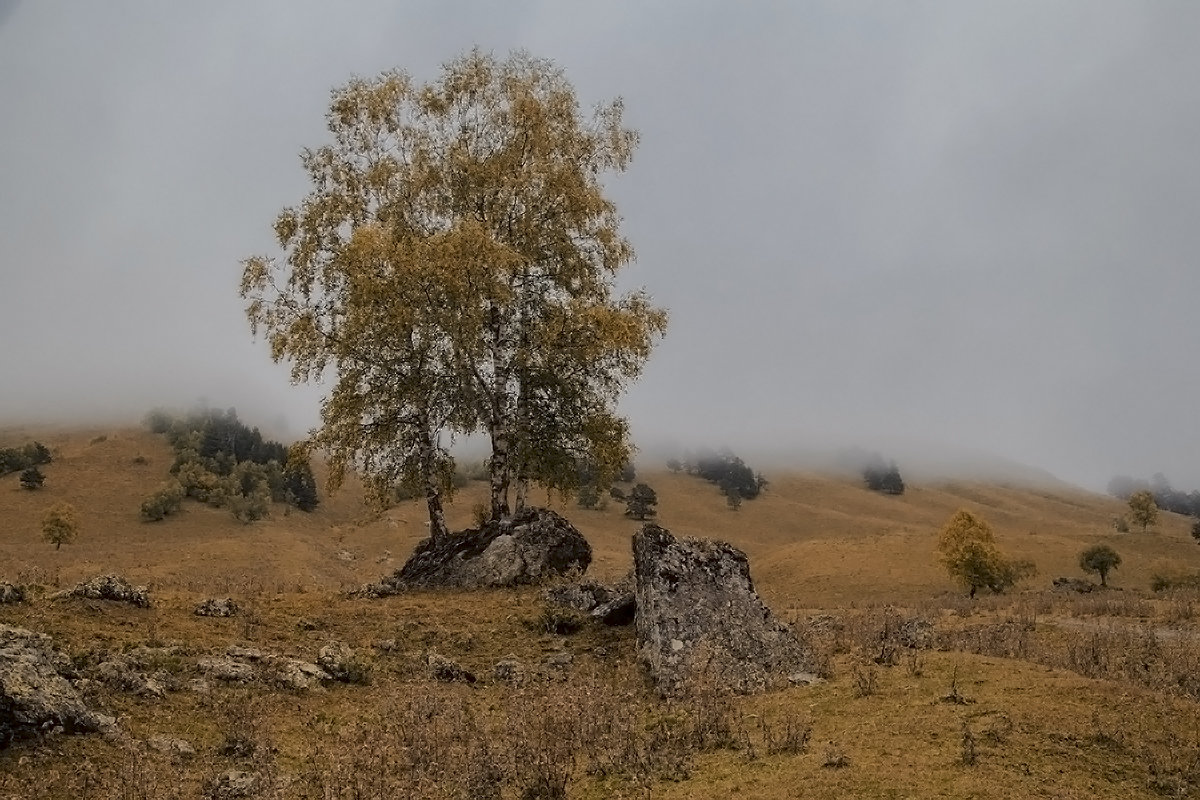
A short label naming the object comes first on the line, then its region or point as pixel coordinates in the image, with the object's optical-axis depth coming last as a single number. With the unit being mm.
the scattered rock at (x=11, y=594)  12648
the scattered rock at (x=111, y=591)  13664
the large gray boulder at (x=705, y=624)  11648
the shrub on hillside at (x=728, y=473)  122875
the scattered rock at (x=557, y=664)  12875
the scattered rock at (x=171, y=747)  8672
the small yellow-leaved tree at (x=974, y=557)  52625
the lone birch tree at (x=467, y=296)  22797
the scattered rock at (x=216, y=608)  14703
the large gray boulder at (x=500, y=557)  21188
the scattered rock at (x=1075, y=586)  50953
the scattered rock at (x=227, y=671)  11172
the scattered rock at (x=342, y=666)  12148
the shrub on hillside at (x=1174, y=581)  51375
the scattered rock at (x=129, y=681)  10047
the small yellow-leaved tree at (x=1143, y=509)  92062
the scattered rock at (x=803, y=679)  11500
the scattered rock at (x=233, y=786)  7605
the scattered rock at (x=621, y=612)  15711
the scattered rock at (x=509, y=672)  12852
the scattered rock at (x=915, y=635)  13508
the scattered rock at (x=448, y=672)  12758
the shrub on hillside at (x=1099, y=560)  59156
